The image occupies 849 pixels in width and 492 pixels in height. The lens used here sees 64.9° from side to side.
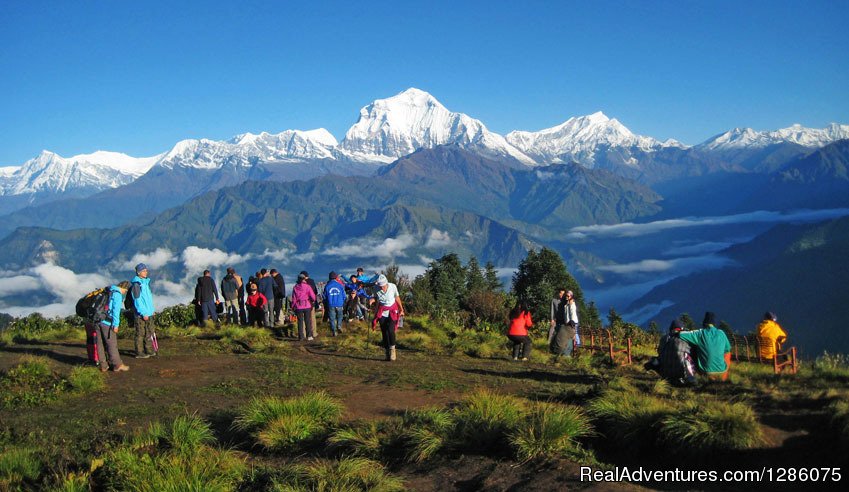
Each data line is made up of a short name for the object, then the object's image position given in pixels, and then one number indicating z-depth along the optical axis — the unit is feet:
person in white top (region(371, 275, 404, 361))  47.60
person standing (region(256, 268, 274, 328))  66.23
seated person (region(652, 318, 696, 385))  35.27
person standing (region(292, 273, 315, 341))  56.54
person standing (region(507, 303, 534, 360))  51.01
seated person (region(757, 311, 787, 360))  47.32
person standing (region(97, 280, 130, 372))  40.86
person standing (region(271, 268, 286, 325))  69.67
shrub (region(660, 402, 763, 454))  22.61
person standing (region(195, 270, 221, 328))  66.49
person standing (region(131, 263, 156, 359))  44.47
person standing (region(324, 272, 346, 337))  60.95
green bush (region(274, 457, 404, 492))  20.40
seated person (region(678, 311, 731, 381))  36.24
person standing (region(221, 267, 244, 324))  68.95
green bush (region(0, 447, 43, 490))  21.86
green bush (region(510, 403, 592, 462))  22.81
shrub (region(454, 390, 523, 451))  24.29
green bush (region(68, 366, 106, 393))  35.35
